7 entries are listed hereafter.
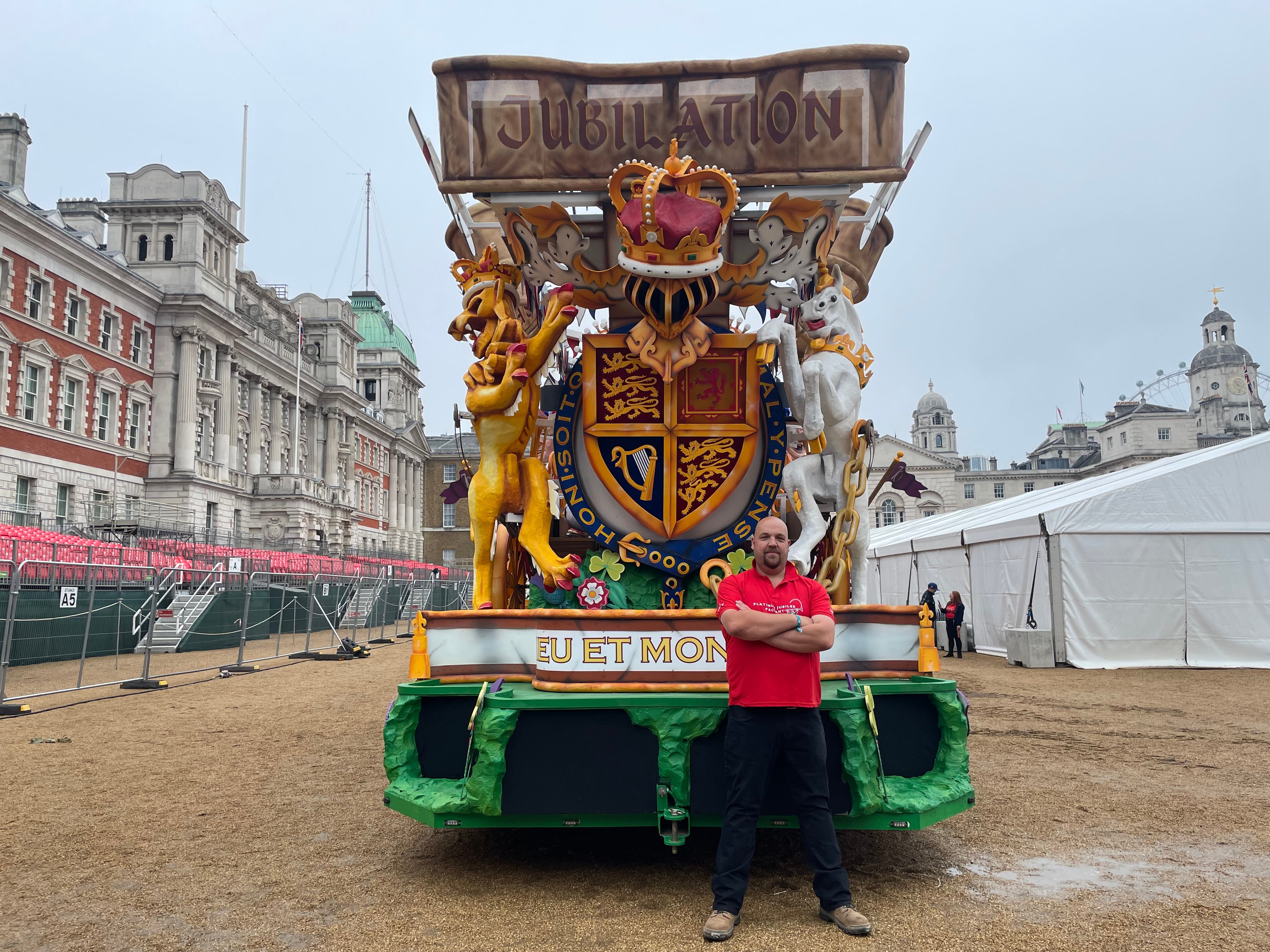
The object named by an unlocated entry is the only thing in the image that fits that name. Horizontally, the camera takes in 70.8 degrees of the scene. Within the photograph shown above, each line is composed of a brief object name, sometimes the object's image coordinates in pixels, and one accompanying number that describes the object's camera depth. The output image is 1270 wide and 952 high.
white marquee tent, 16.39
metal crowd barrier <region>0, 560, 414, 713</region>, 14.08
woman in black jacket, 19.81
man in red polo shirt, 3.92
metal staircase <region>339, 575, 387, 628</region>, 27.86
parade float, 4.48
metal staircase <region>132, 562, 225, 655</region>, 19.09
